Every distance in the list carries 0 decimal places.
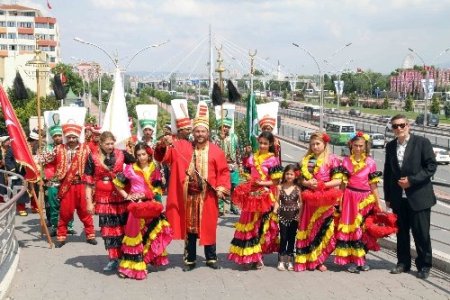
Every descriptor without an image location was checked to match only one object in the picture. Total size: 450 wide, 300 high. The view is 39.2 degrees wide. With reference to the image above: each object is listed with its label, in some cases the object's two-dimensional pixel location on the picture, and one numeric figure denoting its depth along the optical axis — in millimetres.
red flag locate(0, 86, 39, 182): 8180
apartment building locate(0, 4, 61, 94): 106875
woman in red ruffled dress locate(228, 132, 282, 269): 6906
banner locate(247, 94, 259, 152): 11227
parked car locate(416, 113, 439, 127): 52947
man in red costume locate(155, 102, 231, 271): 7000
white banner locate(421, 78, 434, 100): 49244
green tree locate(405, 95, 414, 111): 69125
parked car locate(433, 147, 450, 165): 35094
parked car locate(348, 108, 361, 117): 69812
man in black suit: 6535
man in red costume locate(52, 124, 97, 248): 8578
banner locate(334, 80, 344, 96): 58978
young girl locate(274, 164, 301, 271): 7086
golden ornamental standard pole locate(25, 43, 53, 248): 8461
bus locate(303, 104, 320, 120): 65375
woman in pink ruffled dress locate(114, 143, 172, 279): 6738
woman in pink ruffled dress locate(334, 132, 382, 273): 6891
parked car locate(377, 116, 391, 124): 59241
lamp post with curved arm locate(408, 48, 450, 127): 48378
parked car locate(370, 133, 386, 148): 42094
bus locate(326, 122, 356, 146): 40750
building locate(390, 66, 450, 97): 105769
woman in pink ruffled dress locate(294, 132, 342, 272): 6789
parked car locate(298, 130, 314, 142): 45938
